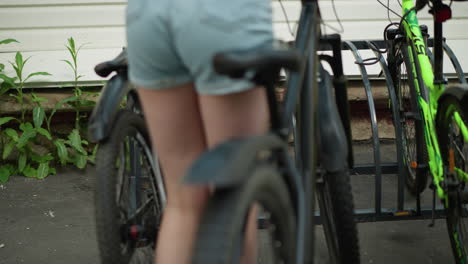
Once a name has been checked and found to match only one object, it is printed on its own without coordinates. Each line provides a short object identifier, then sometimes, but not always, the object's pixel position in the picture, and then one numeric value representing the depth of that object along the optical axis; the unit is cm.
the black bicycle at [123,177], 462
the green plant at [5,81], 967
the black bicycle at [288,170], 291
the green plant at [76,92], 983
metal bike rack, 685
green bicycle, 605
